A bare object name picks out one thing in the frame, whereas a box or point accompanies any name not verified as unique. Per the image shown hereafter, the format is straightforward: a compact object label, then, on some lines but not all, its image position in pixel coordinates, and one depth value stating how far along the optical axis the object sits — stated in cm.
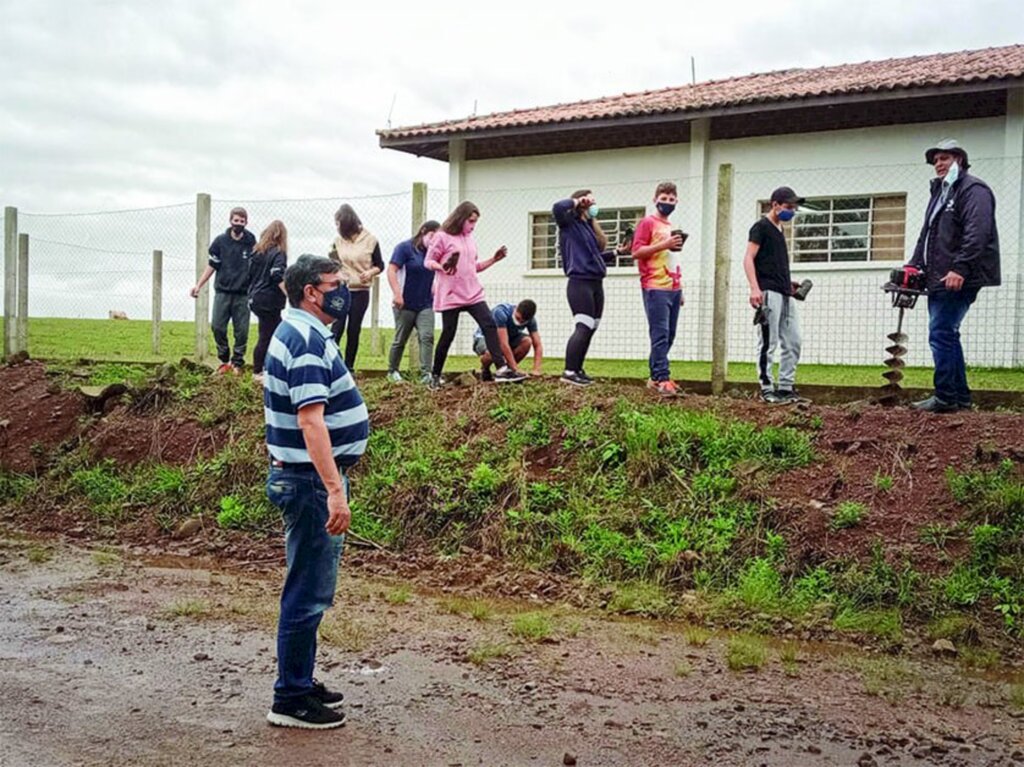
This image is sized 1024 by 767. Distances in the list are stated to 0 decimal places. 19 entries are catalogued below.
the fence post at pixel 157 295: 1585
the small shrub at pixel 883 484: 750
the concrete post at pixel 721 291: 1070
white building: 1568
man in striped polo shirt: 460
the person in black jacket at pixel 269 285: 1115
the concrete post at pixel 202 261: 1335
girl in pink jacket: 1035
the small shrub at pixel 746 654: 573
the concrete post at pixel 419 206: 1195
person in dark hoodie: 1005
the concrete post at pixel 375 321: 1764
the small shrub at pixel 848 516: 720
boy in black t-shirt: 944
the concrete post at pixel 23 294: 1551
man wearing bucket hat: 837
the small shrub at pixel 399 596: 696
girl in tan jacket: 1110
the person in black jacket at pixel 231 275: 1220
